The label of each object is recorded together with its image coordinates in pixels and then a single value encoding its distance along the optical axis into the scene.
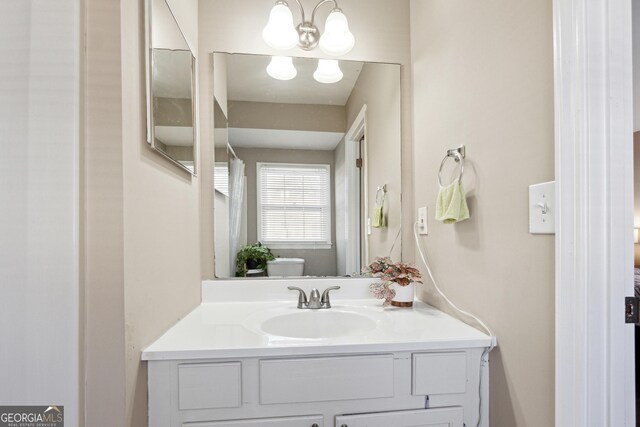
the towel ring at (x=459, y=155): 1.14
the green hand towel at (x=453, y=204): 1.10
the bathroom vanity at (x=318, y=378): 0.90
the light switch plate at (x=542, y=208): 0.78
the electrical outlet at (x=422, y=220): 1.46
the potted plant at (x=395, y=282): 1.35
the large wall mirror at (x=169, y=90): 0.95
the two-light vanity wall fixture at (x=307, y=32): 1.43
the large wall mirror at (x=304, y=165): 1.51
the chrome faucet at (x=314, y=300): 1.39
